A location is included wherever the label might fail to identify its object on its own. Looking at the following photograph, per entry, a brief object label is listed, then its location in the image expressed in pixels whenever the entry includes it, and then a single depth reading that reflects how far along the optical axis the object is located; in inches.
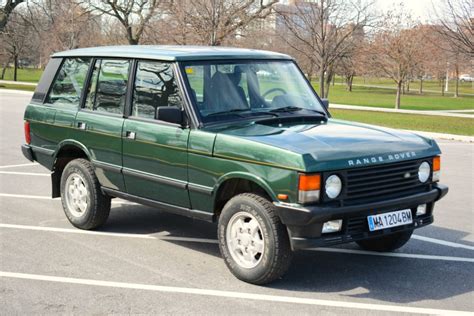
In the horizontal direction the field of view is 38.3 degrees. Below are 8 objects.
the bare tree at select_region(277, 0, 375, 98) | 1283.2
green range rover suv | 206.1
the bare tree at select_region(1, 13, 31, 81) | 1894.1
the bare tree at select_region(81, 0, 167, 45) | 1740.9
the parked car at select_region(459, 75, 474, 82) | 4594.0
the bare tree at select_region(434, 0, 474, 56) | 911.7
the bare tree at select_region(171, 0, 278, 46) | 1237.7
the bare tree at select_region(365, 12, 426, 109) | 1708.9
